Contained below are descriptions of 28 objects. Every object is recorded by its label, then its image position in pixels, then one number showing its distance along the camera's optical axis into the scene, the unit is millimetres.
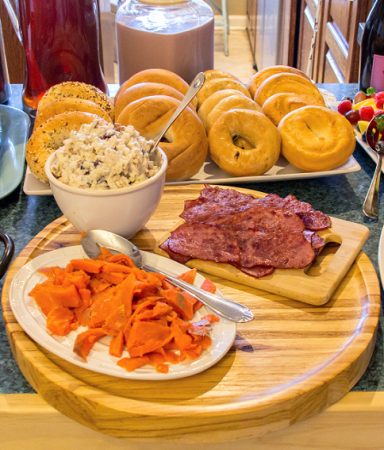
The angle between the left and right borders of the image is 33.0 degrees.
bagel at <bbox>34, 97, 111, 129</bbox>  1060
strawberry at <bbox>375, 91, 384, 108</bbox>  1230
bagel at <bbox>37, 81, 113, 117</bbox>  1119
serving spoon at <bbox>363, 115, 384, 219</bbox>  998
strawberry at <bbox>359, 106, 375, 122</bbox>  1207
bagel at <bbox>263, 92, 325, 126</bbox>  1143
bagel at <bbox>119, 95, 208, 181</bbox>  1033
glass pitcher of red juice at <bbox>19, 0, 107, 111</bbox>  1198
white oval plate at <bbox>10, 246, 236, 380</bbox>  644
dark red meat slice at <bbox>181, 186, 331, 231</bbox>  875
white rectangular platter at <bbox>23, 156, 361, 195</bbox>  1015
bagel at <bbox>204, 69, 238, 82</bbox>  1255
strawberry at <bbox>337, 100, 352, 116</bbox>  1269
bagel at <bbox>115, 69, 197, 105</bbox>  1177
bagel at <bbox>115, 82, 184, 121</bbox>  1107
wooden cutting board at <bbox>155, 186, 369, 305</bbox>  765
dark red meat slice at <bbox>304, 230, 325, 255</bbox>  828
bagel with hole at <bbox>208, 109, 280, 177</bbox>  1038
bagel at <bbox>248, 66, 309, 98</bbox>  1267
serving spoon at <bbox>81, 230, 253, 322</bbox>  709
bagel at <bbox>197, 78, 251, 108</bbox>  1220
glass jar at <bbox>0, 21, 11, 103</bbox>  1366
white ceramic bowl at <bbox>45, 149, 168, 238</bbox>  793
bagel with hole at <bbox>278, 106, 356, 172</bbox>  1045
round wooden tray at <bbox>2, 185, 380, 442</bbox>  623
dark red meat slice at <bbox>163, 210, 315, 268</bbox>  803
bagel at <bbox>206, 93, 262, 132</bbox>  1110
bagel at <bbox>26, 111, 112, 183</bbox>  991
